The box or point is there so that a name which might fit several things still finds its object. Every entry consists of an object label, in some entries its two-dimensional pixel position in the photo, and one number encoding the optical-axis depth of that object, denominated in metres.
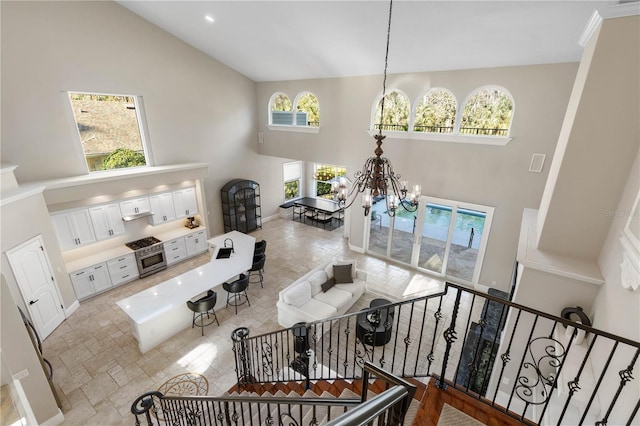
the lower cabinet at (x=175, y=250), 8.14
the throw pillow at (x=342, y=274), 6.80
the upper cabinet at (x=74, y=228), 6.38
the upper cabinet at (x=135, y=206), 7.39
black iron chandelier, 4.04
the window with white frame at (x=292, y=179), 12.59
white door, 5.16
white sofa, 5.75
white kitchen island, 5.31
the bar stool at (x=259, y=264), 7.27
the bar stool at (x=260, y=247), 7.68
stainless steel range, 7.58
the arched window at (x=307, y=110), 9.21
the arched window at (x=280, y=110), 9.81
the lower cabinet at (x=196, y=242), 8.65
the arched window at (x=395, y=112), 7.39
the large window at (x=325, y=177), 12.90
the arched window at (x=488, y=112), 6.14
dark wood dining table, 11.62
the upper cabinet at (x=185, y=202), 8.52
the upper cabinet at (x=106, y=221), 6.92
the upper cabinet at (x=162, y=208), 7.96
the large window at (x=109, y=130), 6.74
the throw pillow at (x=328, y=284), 6.49
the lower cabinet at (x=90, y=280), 6.60
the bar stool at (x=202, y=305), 5.65
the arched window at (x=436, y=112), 6.74
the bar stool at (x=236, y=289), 6.27
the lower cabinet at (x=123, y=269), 7.13
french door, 7.18
